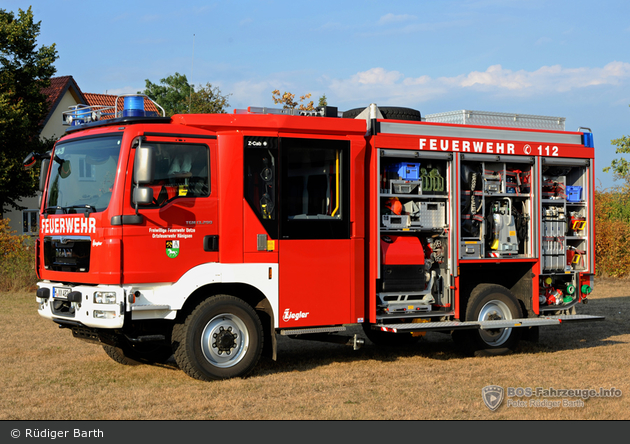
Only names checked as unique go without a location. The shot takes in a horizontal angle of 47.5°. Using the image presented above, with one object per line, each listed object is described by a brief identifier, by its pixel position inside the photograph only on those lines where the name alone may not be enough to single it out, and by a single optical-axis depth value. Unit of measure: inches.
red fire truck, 314.0
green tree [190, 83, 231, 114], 1154.7
